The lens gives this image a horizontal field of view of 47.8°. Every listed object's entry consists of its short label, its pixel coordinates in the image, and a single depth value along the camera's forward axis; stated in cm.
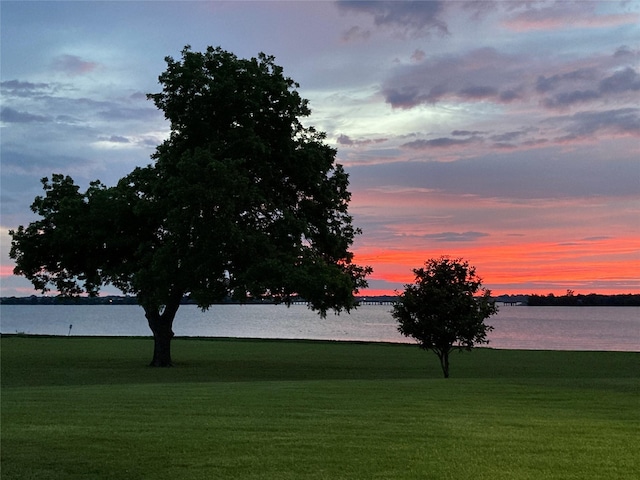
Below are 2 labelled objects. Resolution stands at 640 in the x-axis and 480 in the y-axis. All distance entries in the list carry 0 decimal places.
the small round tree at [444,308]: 3559
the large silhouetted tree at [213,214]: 3416
